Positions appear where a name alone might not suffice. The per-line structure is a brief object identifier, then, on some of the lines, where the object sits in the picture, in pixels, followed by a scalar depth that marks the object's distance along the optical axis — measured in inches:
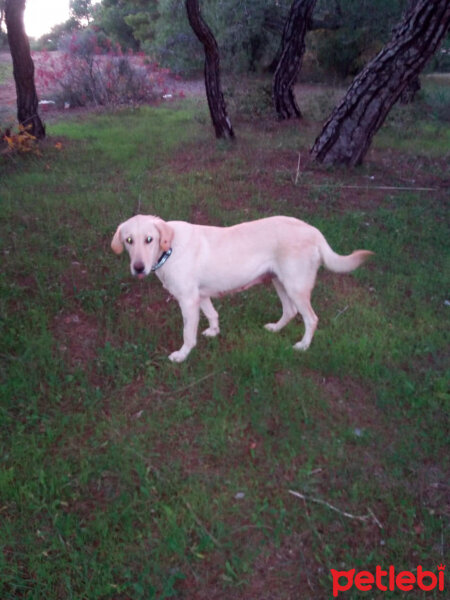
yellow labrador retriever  150.1
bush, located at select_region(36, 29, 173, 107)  571.0
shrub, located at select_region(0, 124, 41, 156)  340.5
